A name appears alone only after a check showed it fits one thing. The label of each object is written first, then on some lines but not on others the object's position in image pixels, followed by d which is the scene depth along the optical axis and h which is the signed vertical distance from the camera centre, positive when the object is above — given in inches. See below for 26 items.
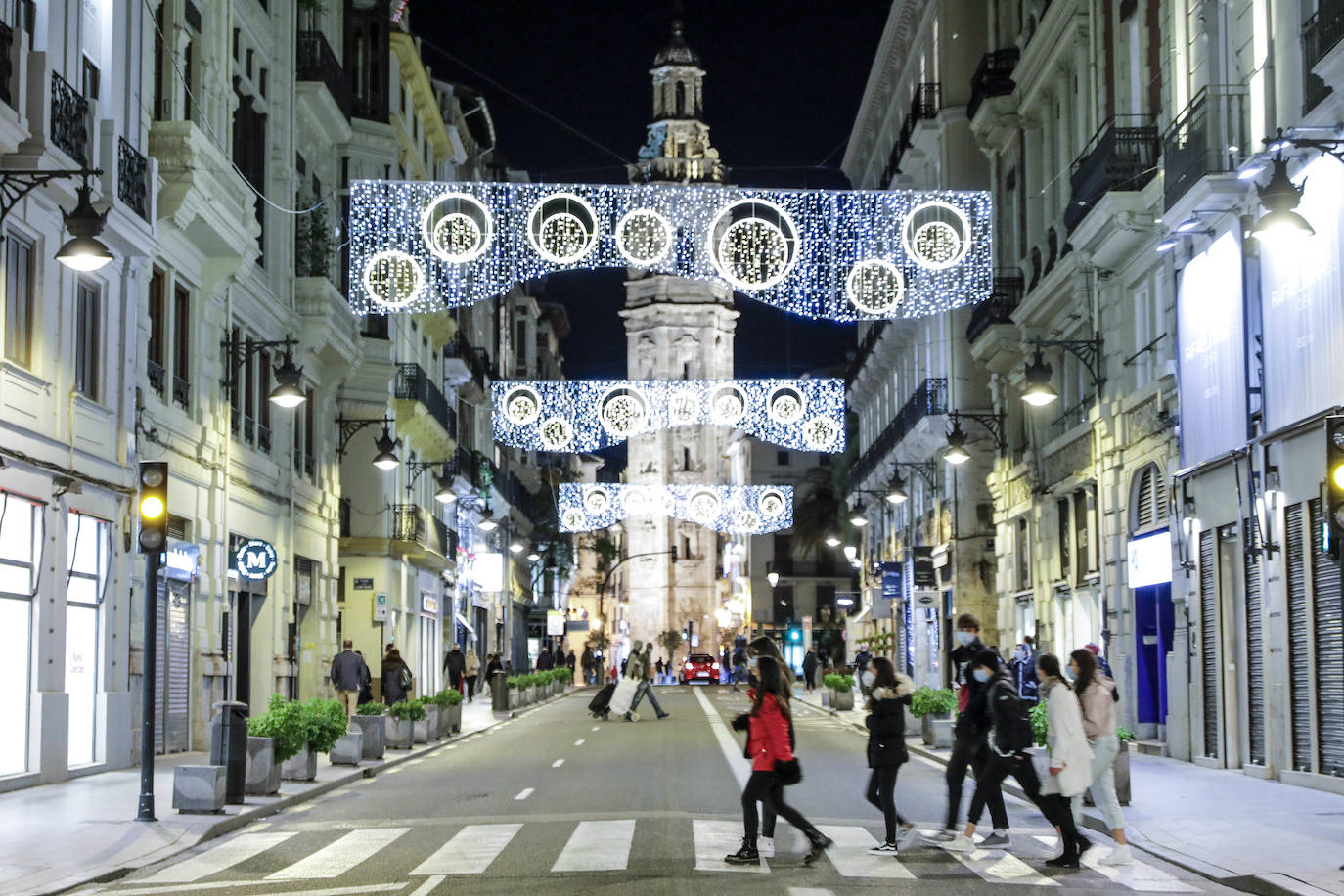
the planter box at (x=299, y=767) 852.0 -71.6
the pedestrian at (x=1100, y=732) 569.6 -39.8
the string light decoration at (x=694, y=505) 2687.0 +151.7
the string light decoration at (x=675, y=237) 1026.7 +215.9
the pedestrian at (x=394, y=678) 1397.6 -51.3
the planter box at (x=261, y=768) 765.3 -64.6
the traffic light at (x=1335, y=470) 527.2 +37.6
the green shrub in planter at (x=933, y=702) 1156.5 -60.6
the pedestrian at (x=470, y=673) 2064.3 -69.9
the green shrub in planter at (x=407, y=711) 1160.2 -63.1
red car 3348.9 -111.7
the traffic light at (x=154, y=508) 687.7 +38.7
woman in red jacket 569.9 -42.4
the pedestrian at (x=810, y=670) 2461.5 -84.6
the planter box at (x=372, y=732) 1026.7 -67.1
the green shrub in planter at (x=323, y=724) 828.6 -51.0
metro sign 911.0 +24.9
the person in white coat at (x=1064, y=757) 557.9 -45.9
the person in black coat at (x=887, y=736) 597.3 -42.0
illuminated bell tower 4510.3 +618.8
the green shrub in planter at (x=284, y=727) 776.3 -48.5
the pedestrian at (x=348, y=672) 1286.9 -42.8
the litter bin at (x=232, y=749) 717.9 -53.5
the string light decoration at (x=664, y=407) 1934.1 +212.3
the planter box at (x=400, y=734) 1155.9 -76.5
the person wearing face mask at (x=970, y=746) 606.5 -46.1
